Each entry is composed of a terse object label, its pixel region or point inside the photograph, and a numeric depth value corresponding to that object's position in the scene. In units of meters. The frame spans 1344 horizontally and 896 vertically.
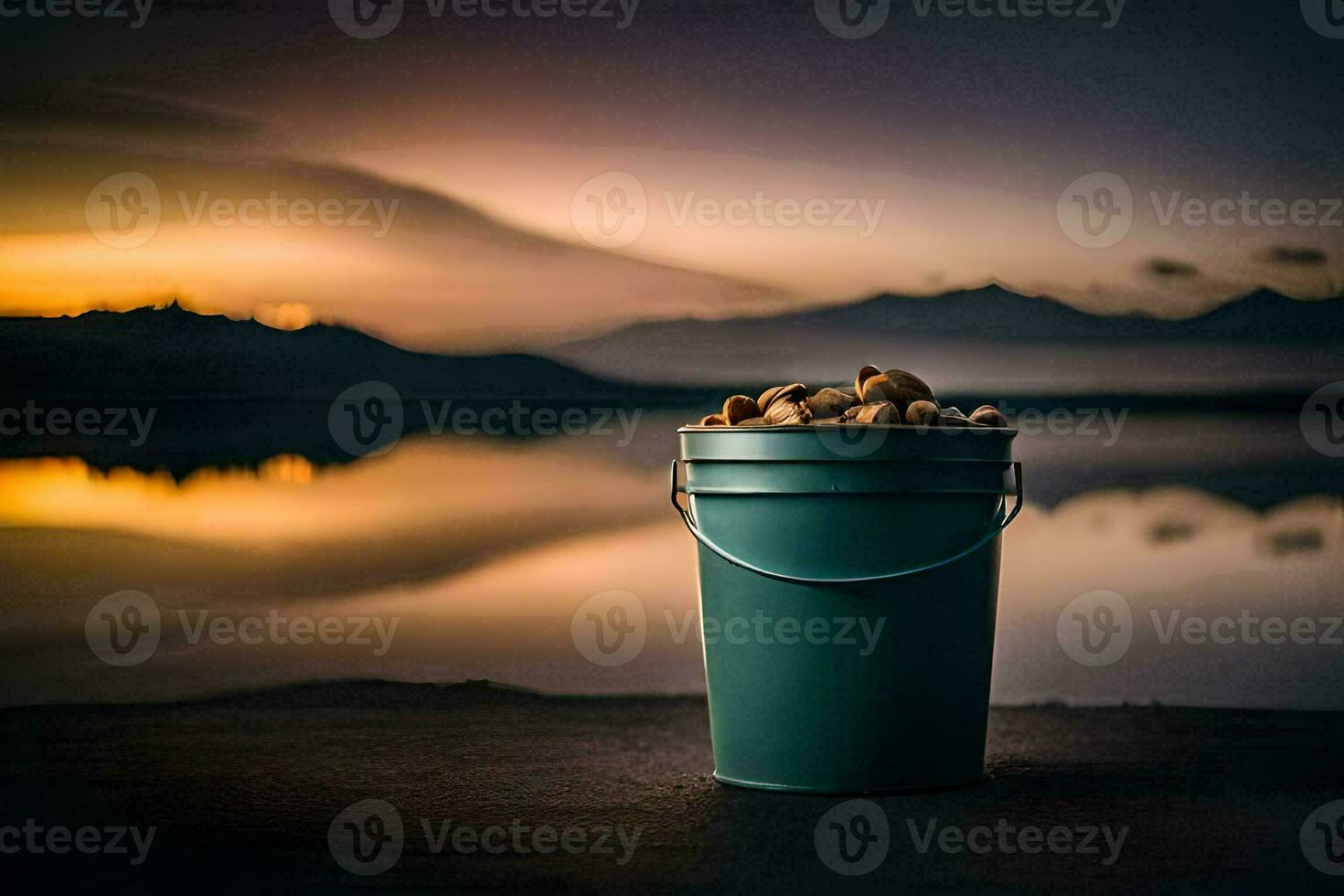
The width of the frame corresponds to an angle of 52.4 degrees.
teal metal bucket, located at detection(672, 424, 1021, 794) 3.38
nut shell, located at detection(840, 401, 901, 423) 3.38
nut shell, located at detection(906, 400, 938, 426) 3.44
